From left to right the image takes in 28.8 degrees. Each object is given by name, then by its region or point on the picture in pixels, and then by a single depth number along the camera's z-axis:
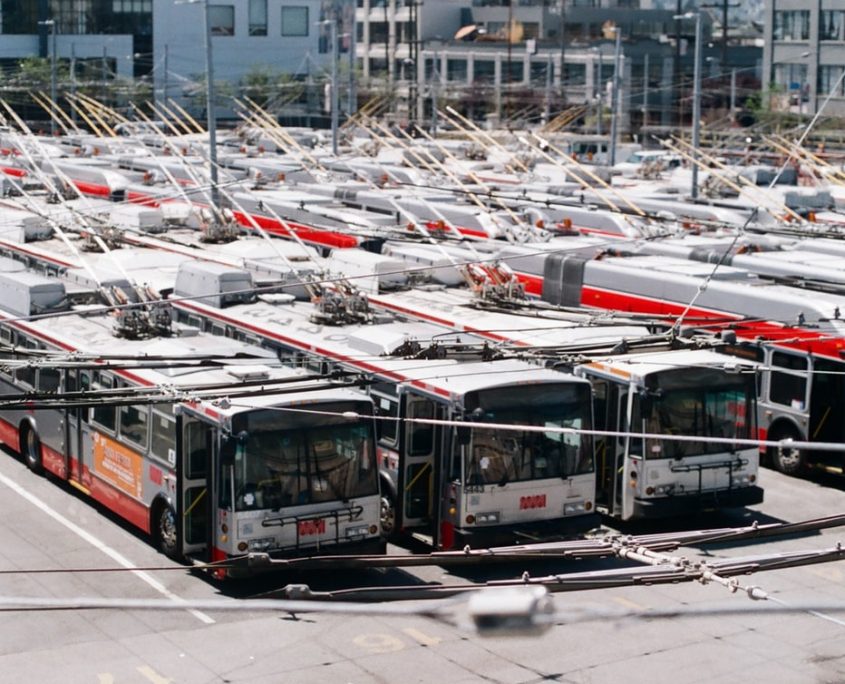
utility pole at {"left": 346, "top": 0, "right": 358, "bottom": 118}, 54.54
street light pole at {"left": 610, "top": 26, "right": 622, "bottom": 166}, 44.62
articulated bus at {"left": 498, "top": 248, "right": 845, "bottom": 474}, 20.19
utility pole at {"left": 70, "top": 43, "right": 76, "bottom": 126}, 57.06
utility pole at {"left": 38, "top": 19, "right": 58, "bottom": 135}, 55.44
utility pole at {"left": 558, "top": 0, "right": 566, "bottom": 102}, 75.81
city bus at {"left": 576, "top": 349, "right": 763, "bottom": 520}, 17.50
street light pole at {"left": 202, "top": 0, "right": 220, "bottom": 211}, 30.75
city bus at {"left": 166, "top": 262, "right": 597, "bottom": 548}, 16.20
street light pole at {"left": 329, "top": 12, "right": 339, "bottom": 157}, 43.81
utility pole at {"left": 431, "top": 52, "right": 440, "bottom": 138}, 54.29
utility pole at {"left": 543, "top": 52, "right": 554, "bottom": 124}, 60.31
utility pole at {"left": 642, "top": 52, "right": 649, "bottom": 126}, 80.11
